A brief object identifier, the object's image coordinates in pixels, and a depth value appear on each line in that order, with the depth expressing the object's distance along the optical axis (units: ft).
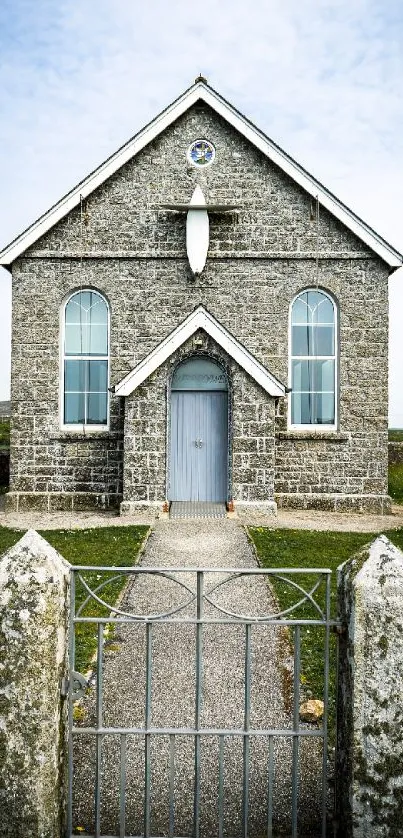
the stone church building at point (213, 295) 51.70
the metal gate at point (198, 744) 11.79
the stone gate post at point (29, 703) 10.84
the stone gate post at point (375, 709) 10.89
